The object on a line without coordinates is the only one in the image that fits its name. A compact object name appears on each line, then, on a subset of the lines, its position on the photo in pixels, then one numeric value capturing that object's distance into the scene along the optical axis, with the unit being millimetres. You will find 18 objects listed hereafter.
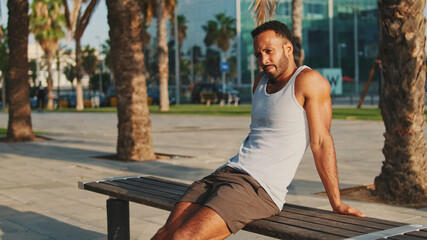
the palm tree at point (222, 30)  65000
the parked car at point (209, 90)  46544
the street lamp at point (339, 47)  66106
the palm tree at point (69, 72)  84325
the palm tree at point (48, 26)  45000
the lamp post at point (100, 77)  76938
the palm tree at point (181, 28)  59031
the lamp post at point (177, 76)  46716
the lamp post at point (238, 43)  64000
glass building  64312
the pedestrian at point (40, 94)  37688
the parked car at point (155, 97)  47444
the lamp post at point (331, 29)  65500
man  3268
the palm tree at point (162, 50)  31828
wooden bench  2859
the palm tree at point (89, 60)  72062
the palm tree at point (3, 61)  47331
